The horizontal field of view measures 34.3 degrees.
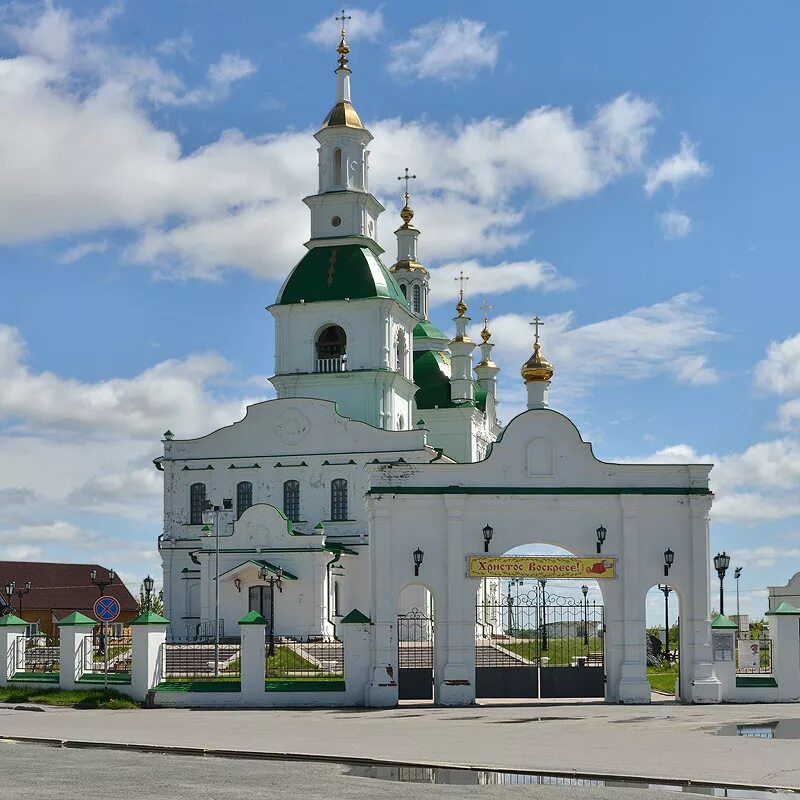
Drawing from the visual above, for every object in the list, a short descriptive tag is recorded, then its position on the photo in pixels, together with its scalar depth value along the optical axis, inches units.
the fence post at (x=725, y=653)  1047.0
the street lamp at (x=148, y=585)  1304.1
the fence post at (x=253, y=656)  1016.2
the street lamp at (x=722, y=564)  1255.5
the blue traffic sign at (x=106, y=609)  1000.9
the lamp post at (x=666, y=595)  1074.6
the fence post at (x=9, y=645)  1130.7
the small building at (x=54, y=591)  2918.3
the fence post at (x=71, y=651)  1077.1
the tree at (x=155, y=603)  3044.0
